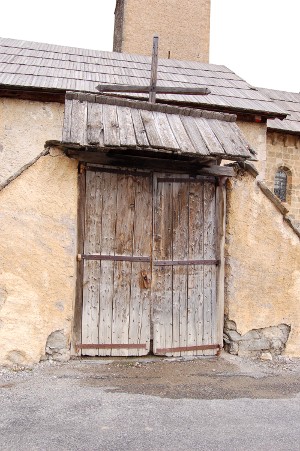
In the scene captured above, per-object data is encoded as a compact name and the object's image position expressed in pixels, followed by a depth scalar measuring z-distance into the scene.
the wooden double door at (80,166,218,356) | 5.74
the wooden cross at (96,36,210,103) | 6.11
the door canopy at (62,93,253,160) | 5.28
